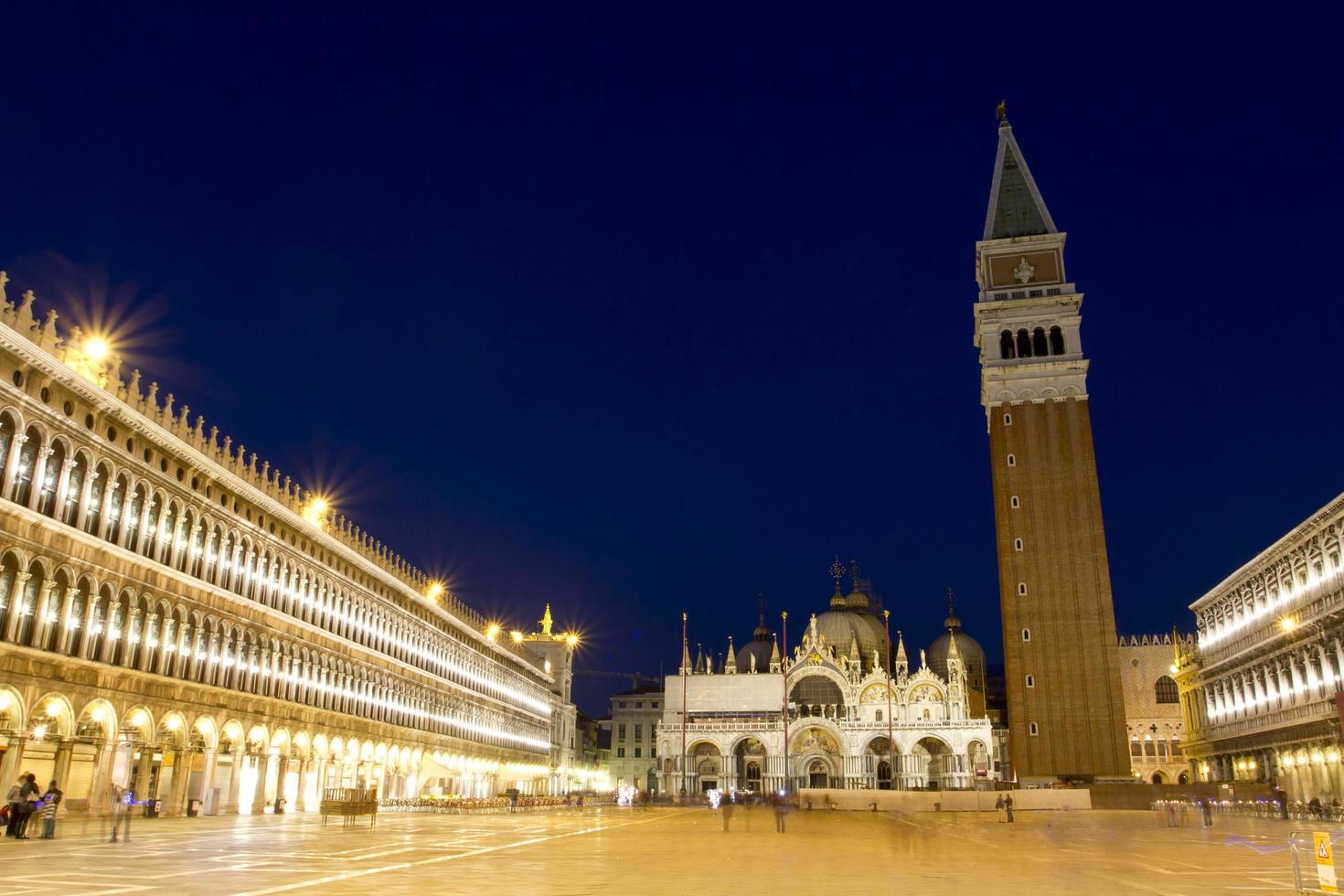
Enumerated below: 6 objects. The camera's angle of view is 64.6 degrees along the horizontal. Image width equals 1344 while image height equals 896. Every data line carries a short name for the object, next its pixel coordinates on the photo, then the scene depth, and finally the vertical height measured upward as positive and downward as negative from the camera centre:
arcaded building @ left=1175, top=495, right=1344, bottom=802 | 55.41 +5.70
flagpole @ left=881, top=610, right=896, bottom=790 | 99.83 -0.72
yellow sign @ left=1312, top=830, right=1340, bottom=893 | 15.02 -1.37
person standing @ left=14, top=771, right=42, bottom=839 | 26.14 -1.26
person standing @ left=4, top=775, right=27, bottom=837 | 26.08 -1.42
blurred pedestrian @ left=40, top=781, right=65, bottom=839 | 26.72 -1.58
